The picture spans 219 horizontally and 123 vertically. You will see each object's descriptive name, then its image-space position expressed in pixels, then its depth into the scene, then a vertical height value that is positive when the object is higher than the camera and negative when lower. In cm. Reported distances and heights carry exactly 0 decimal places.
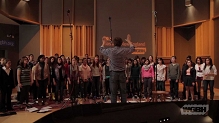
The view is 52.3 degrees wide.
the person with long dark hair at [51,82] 639 -66
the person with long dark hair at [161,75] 698 -48
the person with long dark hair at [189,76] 641 -48
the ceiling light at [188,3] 1005 +257
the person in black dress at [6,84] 538 -58
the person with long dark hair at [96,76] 728 -53
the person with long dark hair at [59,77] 627 -49
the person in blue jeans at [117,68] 388 -15
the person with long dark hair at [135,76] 737 -54
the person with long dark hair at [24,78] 578 -47
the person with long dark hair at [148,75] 682 -47
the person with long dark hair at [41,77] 604 -46
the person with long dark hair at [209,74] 636 -42
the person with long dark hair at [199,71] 677 -35
